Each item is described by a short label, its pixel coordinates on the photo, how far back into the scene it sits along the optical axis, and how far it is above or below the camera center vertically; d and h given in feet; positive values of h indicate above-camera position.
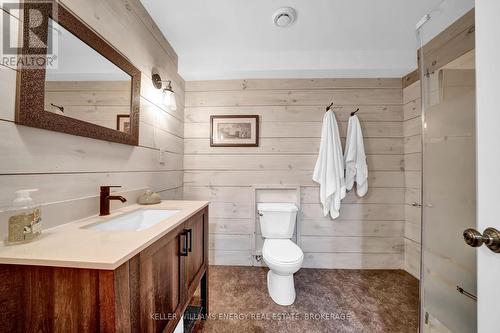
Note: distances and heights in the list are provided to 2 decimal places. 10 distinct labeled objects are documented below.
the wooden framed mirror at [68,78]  2.28 +1.35
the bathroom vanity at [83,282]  1.69 -1.12
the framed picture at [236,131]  6.89 +1.37
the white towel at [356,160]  6.44 +0.31
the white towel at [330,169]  6.31 -0.02
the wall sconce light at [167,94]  5.12 +2.10
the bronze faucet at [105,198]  3.24 -0.56
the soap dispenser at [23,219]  1.97 -0.59
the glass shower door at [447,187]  2.53 -0.26
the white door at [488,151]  1.74 +0.19
